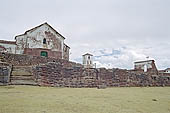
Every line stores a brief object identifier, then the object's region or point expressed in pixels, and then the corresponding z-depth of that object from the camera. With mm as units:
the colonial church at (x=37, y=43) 24817
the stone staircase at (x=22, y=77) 9336
